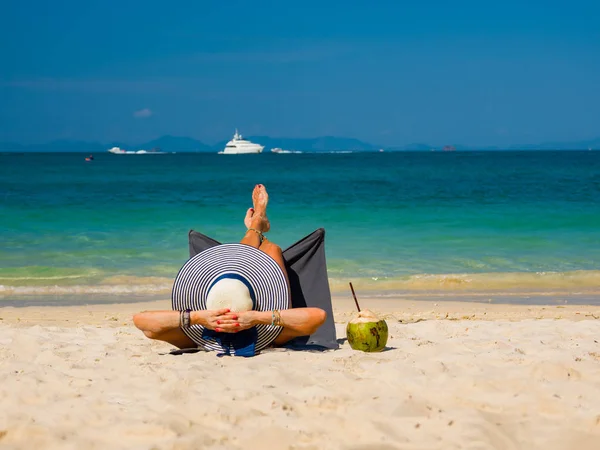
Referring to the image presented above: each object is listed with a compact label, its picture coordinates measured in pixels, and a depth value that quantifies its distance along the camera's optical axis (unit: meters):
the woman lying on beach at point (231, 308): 4.62
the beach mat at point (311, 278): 5.38
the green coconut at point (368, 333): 5.04
